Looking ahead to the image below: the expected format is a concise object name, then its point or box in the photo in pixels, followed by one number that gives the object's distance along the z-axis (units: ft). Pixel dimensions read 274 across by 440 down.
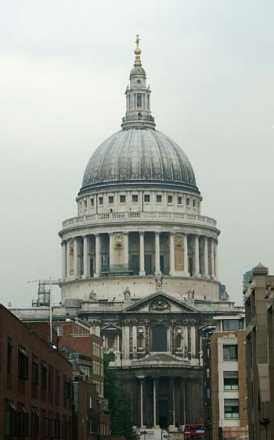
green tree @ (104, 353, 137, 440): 523.29
